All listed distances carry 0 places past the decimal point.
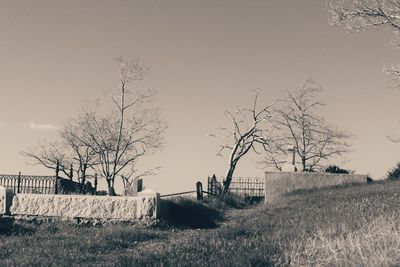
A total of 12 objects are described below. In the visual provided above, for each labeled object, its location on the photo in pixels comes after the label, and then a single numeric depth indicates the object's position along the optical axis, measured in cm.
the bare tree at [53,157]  3662
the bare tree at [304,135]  3550
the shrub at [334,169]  2604
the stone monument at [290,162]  2415
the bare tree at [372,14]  1786
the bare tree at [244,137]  3127
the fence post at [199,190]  2181
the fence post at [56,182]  1906
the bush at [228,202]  2055
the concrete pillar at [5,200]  1512
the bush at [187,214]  1453
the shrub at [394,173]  2347
